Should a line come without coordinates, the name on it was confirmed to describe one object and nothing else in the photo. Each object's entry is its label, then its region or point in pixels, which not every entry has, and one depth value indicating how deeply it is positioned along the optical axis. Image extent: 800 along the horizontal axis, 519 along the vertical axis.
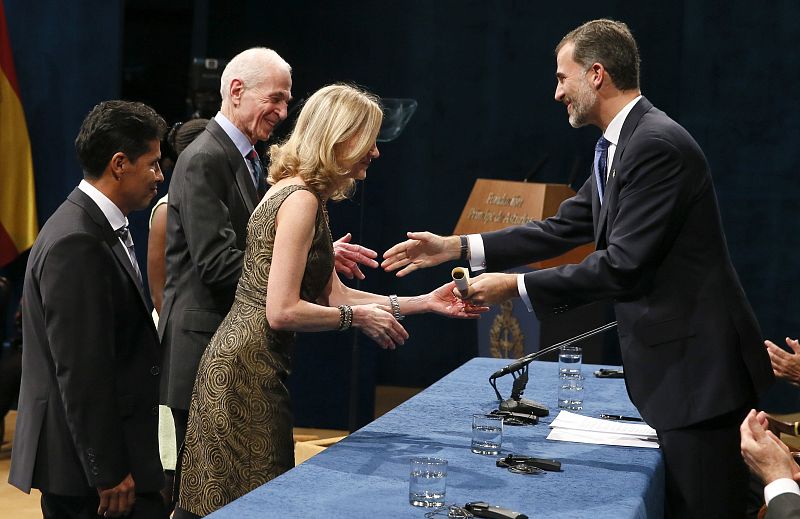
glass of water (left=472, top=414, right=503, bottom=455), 5.33
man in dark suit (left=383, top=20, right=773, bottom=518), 5.65
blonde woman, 5.65
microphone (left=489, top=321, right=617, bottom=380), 6.59
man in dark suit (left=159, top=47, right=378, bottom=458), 6.91
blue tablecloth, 4.37
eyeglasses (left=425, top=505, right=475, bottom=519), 4.26
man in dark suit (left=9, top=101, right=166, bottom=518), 5.02
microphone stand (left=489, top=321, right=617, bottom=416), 6.42
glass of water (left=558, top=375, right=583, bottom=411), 6.68
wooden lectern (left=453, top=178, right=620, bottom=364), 12.90
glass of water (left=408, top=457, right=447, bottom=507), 4.36
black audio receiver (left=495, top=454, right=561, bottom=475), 5.06
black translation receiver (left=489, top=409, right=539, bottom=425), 6.22
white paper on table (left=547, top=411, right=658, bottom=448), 5.81
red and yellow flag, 13.10
